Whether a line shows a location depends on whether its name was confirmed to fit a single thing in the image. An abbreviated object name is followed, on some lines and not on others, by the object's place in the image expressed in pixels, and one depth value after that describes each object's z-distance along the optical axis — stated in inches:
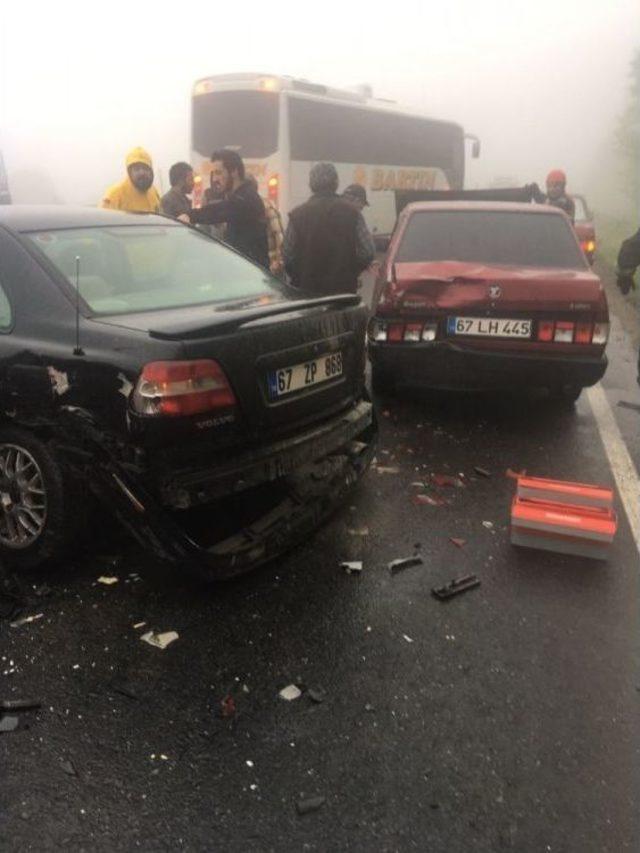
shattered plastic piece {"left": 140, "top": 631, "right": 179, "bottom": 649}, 113.9
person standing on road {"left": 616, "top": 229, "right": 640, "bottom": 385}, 200.2
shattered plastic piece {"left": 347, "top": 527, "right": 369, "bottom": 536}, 151.5
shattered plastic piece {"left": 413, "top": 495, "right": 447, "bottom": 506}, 165.9
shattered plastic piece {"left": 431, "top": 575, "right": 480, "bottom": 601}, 127.9
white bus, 566.3
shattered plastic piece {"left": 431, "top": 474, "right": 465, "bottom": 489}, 176.6
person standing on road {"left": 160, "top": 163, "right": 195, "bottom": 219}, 290.0
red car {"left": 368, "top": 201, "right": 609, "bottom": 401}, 197.3
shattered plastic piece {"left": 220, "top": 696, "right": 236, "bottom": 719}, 98.6
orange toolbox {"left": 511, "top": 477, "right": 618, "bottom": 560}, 139.6
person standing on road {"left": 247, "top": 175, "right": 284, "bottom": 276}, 285.7
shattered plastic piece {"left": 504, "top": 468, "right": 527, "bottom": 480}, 179.6
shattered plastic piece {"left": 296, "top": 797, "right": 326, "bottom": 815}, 83.0
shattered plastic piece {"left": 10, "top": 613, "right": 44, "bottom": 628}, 118.3
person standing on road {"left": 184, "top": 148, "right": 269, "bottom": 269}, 249.0
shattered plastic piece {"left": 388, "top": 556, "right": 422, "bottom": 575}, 137.3
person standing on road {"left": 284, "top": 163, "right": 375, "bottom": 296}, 228.2
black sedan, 111.1
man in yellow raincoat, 265.1
